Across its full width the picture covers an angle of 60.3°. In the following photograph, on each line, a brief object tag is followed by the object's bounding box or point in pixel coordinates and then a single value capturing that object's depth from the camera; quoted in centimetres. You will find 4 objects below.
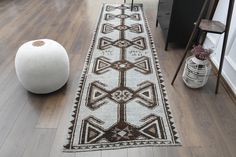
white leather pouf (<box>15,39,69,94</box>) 159
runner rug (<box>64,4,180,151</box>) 140
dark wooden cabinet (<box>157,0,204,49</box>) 207
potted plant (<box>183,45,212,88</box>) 168
